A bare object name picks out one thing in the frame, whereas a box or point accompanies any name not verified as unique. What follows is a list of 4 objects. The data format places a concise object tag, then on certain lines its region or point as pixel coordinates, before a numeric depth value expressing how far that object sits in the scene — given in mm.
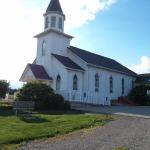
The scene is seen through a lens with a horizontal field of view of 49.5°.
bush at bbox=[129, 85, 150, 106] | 20810
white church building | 17246
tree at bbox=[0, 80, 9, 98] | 15333
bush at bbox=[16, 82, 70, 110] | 13140
